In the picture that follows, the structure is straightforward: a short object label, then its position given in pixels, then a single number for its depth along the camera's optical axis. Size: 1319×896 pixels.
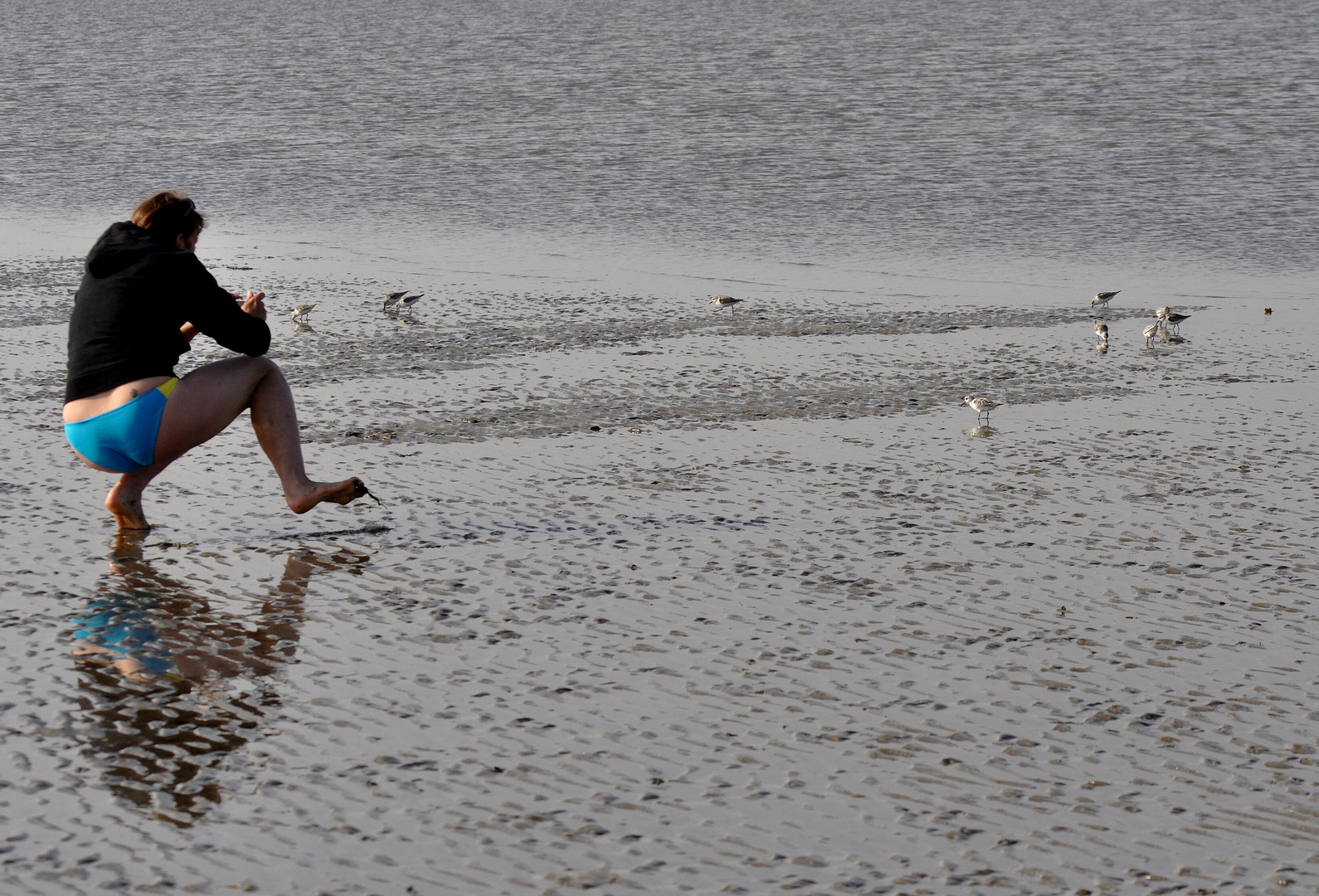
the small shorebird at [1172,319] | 22.03
